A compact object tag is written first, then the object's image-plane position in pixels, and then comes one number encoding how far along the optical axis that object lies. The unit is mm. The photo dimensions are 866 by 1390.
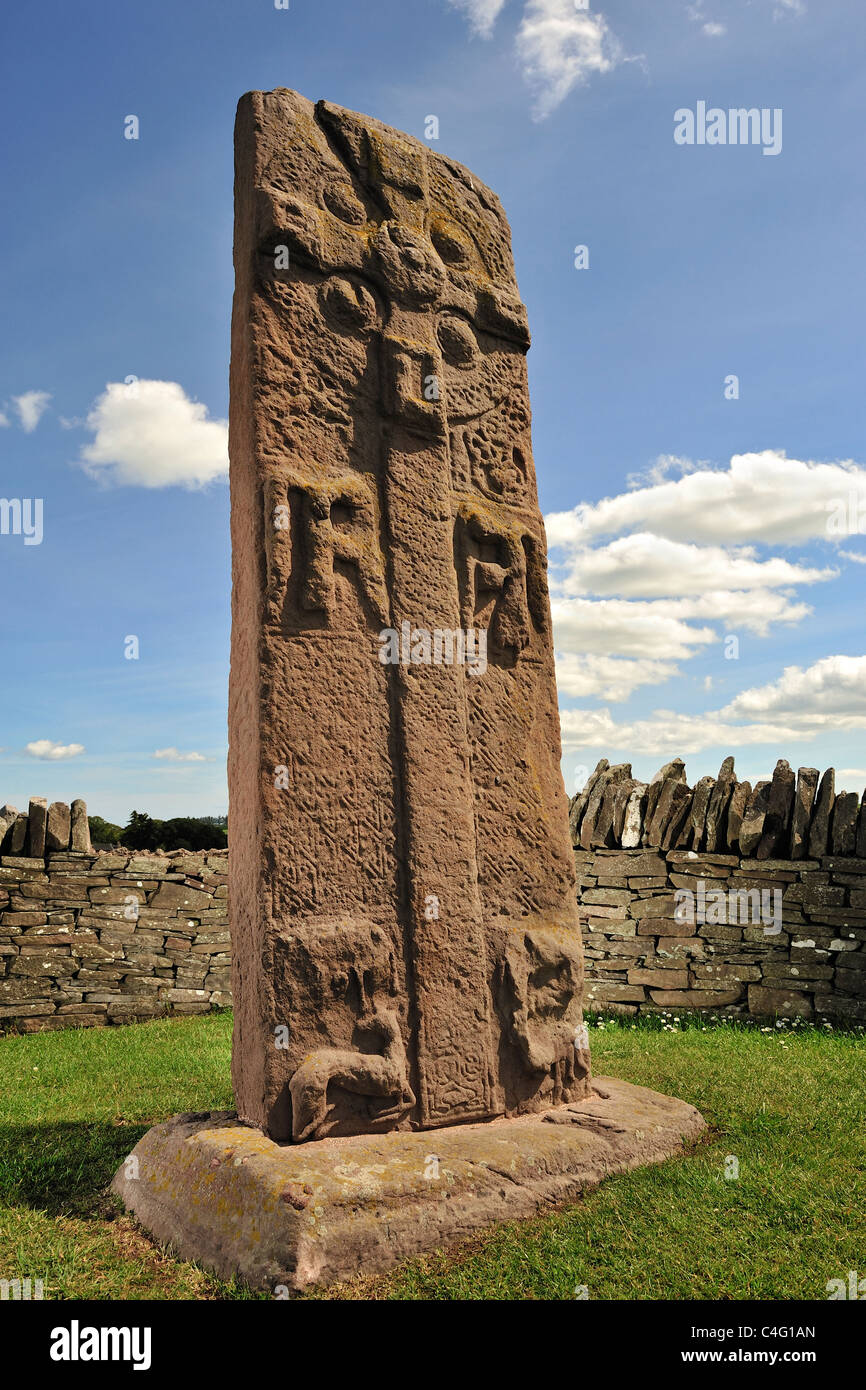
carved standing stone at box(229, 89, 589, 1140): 3438
